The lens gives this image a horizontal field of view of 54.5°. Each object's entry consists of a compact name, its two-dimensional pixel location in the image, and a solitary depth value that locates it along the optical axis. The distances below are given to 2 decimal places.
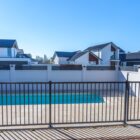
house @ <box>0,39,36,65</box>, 18.64
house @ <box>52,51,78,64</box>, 30.06
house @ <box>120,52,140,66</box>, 21.10
